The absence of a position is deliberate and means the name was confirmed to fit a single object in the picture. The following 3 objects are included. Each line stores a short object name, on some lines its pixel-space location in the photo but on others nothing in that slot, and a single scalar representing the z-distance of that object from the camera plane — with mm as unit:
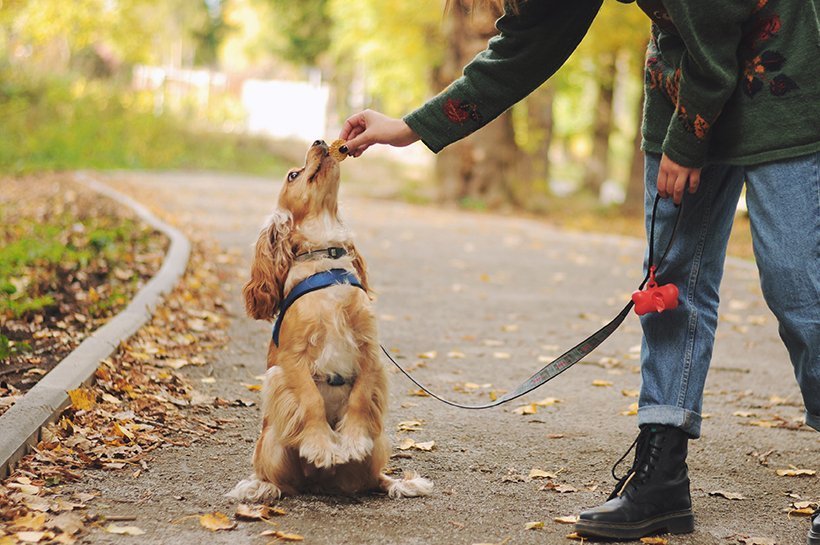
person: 3125
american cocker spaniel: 3760
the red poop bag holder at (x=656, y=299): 3520
